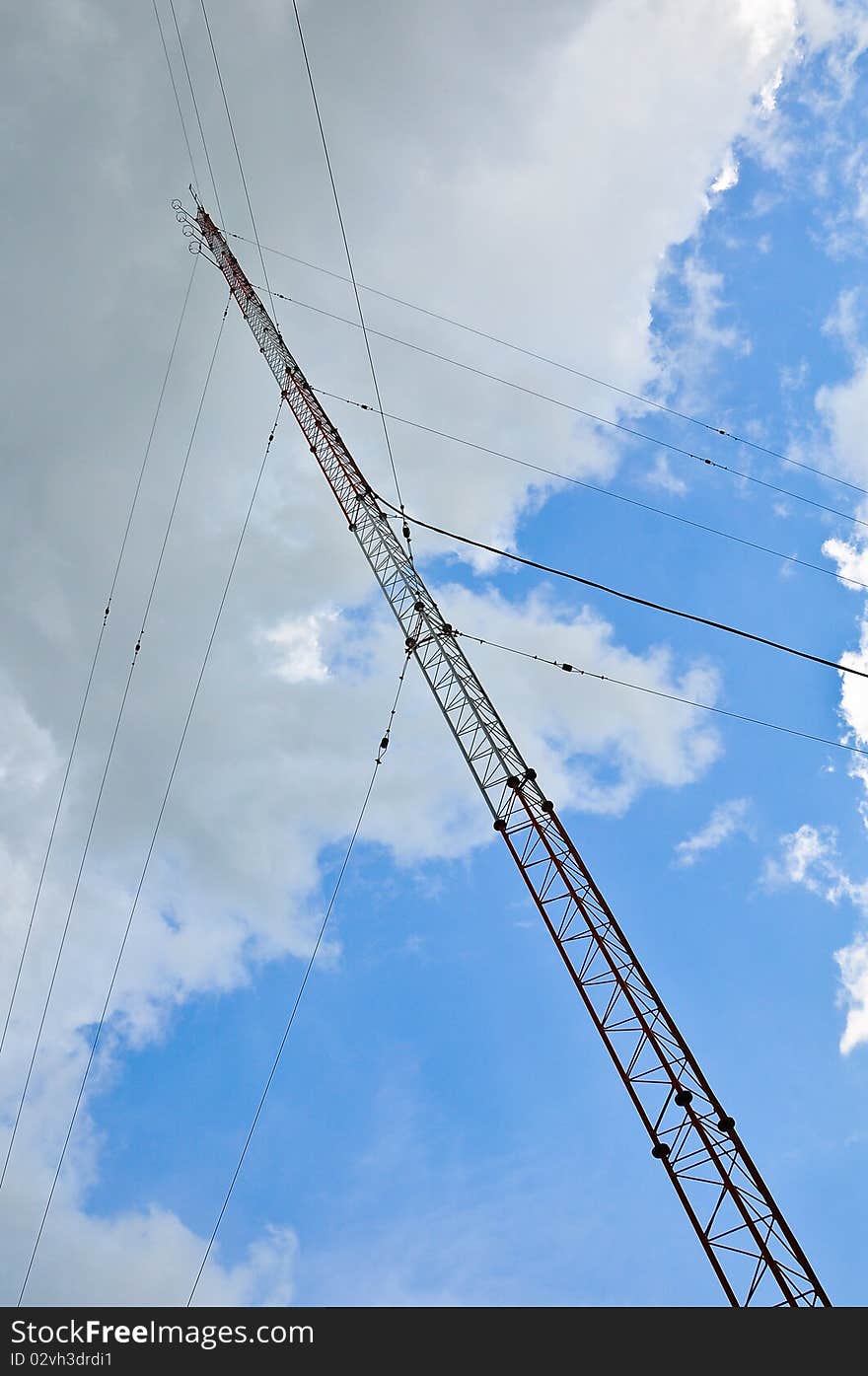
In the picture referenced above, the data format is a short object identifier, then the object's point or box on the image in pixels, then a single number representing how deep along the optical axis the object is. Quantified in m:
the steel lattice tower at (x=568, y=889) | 23.86
